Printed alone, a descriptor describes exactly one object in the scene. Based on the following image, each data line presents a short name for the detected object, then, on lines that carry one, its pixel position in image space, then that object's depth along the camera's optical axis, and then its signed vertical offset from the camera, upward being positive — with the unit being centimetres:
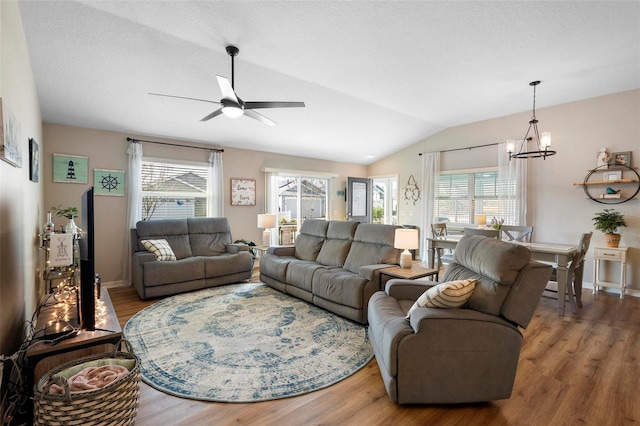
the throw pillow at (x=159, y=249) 437 -55
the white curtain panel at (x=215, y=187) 568 +44
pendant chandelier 440 +124
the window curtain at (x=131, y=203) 482 +12
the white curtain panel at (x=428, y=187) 664 +52
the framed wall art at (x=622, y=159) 436 +74
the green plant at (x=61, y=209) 299 +1
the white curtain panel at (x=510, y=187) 530 +44
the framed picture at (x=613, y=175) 439 +51
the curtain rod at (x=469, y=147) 577 +125
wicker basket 126 -81
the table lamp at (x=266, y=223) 535 -22
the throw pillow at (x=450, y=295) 192 -53
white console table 417 -69
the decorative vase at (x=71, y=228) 282 -16
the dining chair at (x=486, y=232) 397 -28
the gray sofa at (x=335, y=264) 319 -70
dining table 351 -57
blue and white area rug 214 -119
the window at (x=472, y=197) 556 +26
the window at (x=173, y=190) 516 +36
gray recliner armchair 182 -79
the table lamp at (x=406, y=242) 320 -33
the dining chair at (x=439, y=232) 465 -35
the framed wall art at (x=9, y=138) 150 +41
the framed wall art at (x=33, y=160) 266 +46
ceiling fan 279 +108
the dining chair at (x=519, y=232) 448 -33
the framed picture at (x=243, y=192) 604 +38
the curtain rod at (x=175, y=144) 486 +115
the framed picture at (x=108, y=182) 462 +44
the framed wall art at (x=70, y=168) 429 +61
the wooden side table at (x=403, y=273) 302 -63
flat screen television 175 -37
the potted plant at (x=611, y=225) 428 -21
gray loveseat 407 -71
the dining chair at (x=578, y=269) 364 -72
